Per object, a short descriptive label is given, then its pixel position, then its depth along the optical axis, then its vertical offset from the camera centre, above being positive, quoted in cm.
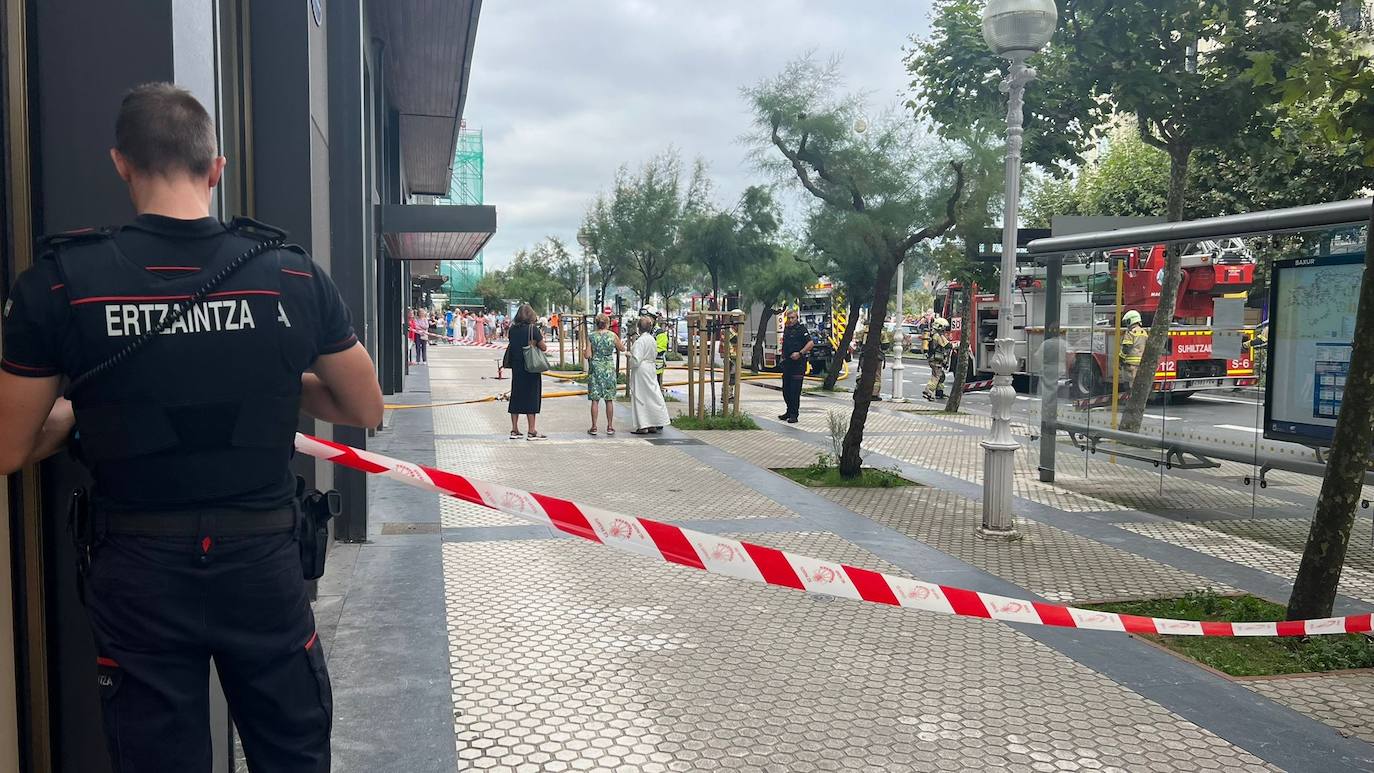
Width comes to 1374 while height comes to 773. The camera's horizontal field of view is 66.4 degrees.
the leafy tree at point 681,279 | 5309 +265
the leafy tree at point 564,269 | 7519 +436
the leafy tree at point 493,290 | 10756 +397
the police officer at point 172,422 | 221 -21
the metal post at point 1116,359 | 1089 -25
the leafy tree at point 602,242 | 4534 +393
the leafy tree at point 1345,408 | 509 -34
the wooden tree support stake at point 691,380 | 1738 -84
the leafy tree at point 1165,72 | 1074 +283
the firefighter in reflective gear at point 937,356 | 2381 -53
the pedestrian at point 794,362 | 1708 -50
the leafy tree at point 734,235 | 3944 +363
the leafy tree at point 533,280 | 8256 +413
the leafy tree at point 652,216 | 4188 +456
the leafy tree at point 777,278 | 4025 +205
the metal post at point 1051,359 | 1121 -27
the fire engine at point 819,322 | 3086 +33
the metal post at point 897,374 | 2297 -92
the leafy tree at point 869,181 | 1115 +180
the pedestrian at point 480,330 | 5950 -12
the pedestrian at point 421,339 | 3612 -41
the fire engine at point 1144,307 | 988 +29
